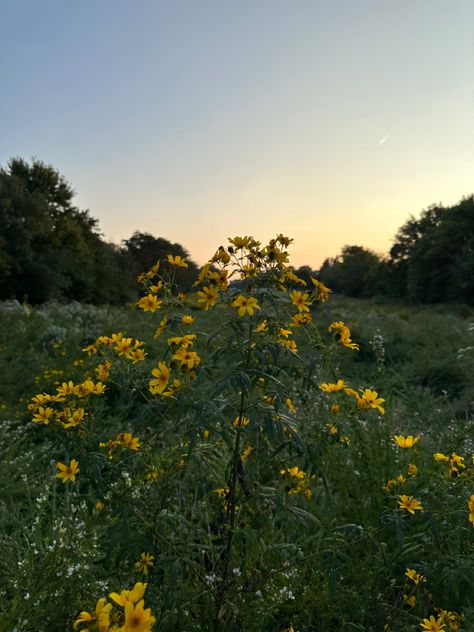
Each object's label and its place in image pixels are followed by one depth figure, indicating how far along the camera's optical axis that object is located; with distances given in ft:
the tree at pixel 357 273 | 125.55
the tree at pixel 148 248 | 131.44
